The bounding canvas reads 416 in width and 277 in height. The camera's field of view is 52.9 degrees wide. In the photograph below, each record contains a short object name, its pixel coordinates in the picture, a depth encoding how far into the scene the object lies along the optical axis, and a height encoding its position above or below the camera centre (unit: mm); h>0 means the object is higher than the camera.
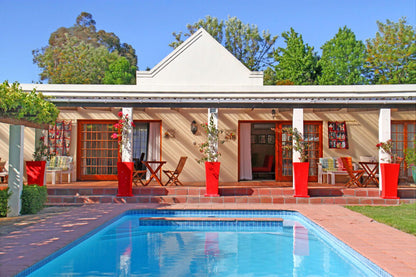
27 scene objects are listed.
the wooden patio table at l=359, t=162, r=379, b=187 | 10922 -268
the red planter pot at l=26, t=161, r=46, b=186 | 9109 -174
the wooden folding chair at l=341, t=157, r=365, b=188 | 10906 -244
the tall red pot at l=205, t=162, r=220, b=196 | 10125 -292
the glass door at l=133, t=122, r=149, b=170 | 14039 +767
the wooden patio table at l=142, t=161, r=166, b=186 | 10745 -113
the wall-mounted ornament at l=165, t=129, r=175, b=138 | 12711 +965
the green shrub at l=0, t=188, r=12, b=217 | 7727 -688
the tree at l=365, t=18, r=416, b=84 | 30406 +8230
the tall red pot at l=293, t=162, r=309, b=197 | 10102 -306
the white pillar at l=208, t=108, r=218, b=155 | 10547 +1323
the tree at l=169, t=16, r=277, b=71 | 37875 +11688
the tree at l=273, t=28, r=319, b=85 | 32156 +8021
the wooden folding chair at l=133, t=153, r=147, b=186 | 13969 -15
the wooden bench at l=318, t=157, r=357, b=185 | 12270 -13
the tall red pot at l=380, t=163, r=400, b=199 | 10109 -319
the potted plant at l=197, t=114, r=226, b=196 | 10133 +134
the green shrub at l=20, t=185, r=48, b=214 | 8148 -690
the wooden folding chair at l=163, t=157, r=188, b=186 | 11039 -165
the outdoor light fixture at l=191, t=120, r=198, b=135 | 12670 +1147
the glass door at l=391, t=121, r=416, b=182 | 12984 +990
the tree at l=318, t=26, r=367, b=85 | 32997 +8463
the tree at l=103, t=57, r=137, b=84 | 34031 +7676
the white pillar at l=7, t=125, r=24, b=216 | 7910 -58
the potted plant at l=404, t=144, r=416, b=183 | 10306 +204
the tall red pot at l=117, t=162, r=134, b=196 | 10062 -325
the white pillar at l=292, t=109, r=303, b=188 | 10359 +1156
